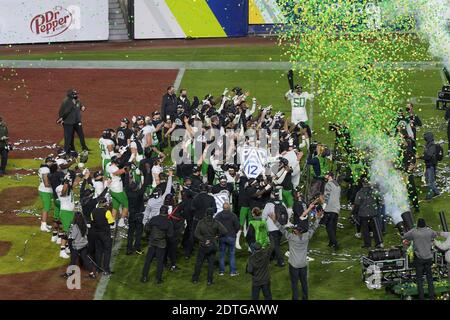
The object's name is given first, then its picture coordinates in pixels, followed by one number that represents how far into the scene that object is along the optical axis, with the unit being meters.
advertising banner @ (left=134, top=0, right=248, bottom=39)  50.19
